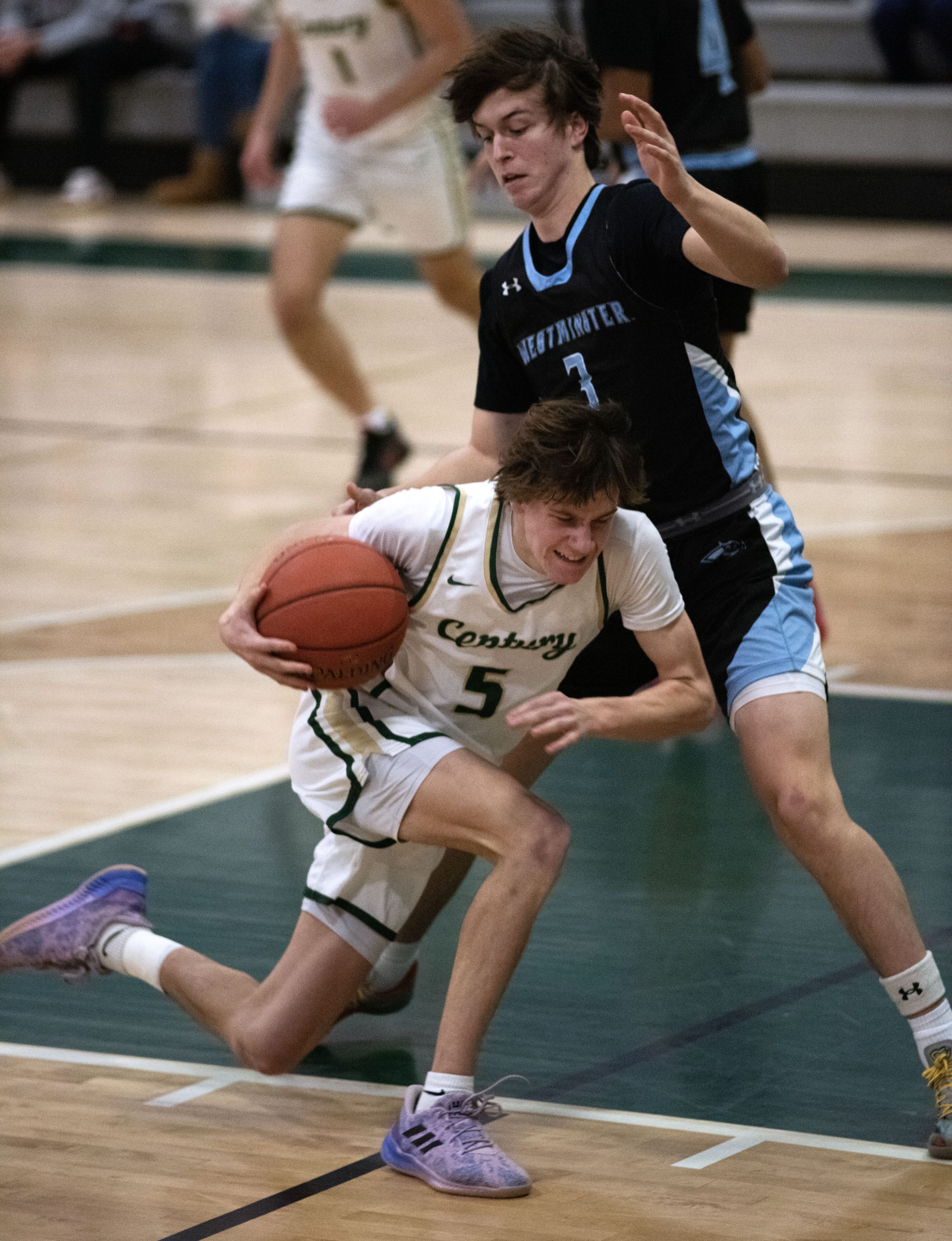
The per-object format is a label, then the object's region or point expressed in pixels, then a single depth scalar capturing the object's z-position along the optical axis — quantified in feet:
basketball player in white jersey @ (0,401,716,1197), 20.99
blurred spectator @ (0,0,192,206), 105.29
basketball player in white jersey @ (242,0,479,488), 47.21
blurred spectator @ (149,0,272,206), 99.19
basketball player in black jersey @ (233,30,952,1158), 21.89
